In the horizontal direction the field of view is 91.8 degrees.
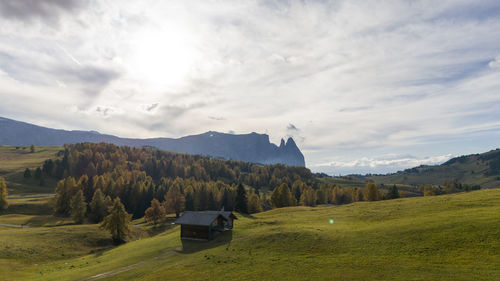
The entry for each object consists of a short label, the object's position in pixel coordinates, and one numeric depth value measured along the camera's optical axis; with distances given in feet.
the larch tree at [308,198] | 441.89
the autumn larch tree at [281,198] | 369.91
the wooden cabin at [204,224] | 180.34
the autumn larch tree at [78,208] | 302.66
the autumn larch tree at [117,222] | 234.58
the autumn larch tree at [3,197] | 314.39
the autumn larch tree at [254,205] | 358.02
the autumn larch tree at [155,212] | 309.63
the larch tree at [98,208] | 326.24
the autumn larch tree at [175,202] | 360.58
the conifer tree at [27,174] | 502.95
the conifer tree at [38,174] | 506.07
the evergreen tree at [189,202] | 386.52
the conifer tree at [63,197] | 331.98
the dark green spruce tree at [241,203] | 322.96
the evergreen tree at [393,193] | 348.57
